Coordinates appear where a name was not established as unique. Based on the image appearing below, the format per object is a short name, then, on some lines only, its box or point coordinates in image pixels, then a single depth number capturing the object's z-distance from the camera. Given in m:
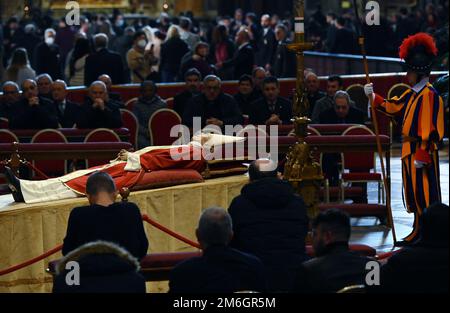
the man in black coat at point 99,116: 14.67
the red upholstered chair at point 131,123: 15.47
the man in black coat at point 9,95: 15.80
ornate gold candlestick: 10.02
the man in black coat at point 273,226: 8.08
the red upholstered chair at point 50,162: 13.31
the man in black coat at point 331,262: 6.91
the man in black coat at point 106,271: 6.84
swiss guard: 10.85
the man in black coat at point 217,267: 6.95
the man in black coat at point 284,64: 21.75
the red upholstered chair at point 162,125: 15.13
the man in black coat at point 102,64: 19.38
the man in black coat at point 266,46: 23.45
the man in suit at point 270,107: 15.02
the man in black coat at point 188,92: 16.42
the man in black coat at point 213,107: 14.92
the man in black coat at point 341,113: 14.24
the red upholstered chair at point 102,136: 13.59
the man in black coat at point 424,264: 6.89
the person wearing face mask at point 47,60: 21.61
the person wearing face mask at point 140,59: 21.80
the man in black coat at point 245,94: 16.20
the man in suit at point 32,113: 14.85
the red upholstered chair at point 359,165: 12.91
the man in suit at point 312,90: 15.65
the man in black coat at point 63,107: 15.52
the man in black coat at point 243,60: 20.81
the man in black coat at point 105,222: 8.61
